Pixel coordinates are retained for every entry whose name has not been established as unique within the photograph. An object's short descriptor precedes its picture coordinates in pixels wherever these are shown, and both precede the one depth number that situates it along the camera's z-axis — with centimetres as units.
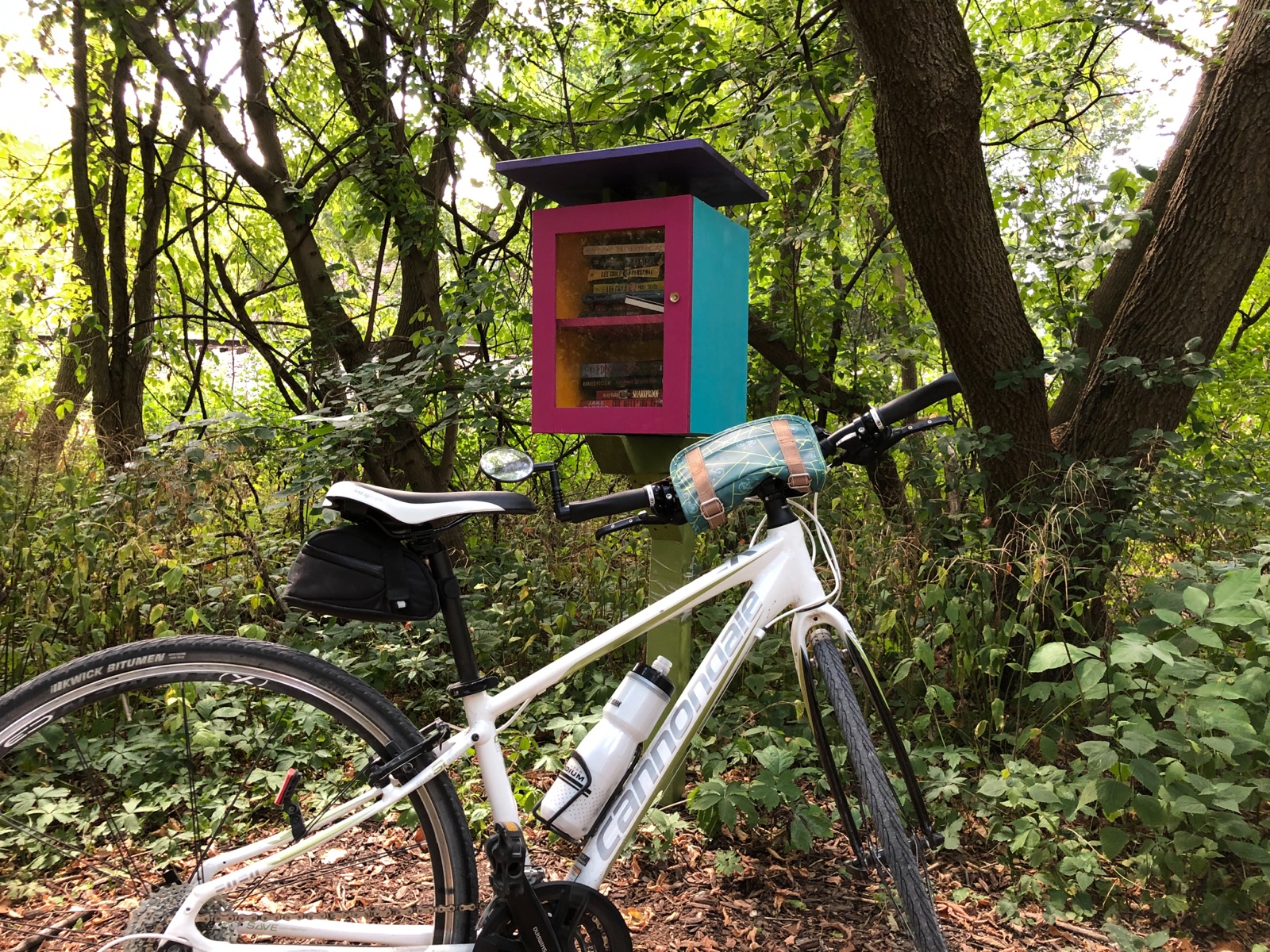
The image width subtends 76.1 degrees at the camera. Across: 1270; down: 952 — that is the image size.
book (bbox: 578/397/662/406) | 237
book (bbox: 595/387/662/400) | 242
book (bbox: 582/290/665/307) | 239
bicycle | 142
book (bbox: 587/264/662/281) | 239
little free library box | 225
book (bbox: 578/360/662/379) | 244
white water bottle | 164
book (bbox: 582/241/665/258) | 237
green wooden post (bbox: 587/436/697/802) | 231
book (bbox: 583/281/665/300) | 239
